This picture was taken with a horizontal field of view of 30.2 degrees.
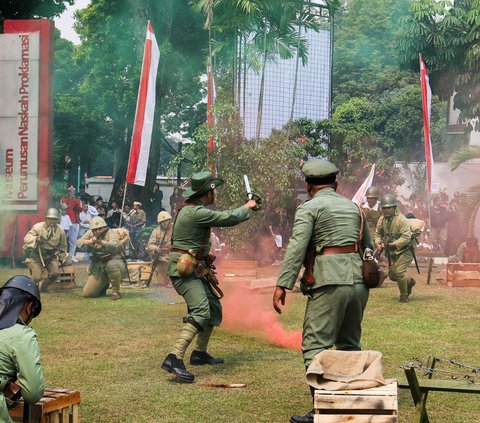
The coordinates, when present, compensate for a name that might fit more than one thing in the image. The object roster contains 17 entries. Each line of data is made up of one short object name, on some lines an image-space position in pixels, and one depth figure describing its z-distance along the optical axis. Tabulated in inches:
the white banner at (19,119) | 764.6
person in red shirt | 879.7
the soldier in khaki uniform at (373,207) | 608.7
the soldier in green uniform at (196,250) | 321.4
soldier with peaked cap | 248.5
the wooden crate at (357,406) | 201.5
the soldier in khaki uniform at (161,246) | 655.4
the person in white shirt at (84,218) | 909.1
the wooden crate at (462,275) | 646.5
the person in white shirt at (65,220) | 872.9
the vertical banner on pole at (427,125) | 795.4
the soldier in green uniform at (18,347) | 176.9
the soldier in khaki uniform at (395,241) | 552.4
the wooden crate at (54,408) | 186.2
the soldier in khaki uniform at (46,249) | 625.9
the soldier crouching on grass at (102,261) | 574.2
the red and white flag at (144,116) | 626.8
